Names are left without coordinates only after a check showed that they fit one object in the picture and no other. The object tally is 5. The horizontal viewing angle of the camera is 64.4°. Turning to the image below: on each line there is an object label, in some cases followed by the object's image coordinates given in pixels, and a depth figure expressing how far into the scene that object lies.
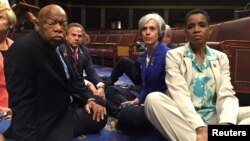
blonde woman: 1.43
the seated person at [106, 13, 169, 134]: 1.30
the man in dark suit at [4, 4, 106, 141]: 0.97
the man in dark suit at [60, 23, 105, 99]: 1.77
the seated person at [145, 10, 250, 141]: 1.09
